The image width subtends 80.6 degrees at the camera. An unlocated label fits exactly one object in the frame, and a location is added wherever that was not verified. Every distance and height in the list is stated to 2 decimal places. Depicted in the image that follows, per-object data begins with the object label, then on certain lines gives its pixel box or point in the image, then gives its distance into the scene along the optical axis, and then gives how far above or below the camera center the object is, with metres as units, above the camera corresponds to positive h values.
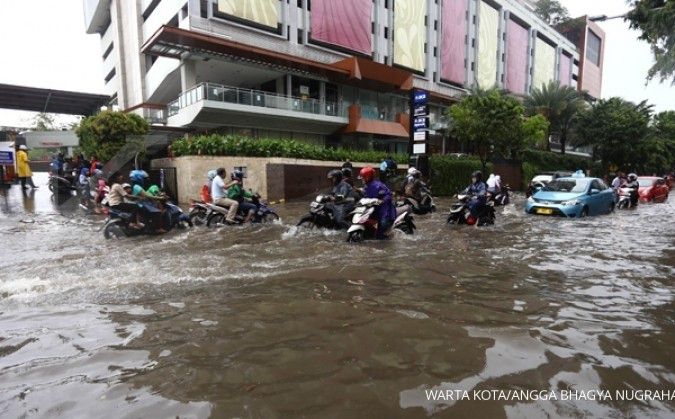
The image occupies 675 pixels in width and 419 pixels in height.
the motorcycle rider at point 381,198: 7.77 -0.65
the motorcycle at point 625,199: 16.47 -1.43
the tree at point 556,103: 31.94 +4.98
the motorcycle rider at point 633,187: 16.59 -0.96
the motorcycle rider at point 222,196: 9.66 -0.78
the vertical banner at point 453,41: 39.03 +12.33
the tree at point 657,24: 10.54 +3.83
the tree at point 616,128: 31.73 +2.89
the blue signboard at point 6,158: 18.39 +0.34
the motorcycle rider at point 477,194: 10.25 -0.77
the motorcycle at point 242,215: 9.75 -1.25
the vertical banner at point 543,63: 52.28 +13.69
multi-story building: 22.20 +7.35
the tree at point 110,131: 17.14 +1.48
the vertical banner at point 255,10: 22.95 +9.28
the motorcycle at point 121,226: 8.38 -1.30
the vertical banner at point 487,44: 42.75 +13.18
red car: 19.31 -1.24
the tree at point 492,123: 24.30 +2.58
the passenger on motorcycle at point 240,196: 9.87 -0.76
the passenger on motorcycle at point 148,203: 8.71 -0.83
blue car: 11.95 -1.05
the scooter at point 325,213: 8.83 -1.07
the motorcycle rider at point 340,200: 8.78 -0.78
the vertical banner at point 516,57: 47.34 +13.08
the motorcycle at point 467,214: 10.38 -1.31
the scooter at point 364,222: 7.62 -1.11
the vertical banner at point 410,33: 33.94 +11.54
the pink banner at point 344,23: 27.61 +10.27
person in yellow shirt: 16.51 +0.02
